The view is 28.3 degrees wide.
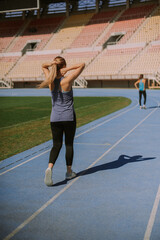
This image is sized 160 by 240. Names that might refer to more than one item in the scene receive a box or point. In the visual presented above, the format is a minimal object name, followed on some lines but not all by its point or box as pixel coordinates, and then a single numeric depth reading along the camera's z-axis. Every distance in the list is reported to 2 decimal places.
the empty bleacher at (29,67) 49.64
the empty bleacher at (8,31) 59.26
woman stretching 4.90
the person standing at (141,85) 16.70
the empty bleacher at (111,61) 43.38
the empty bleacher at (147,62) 39.93
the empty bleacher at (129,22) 47.78
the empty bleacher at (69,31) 53.19
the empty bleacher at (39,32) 56.66
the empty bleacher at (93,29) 50.86
